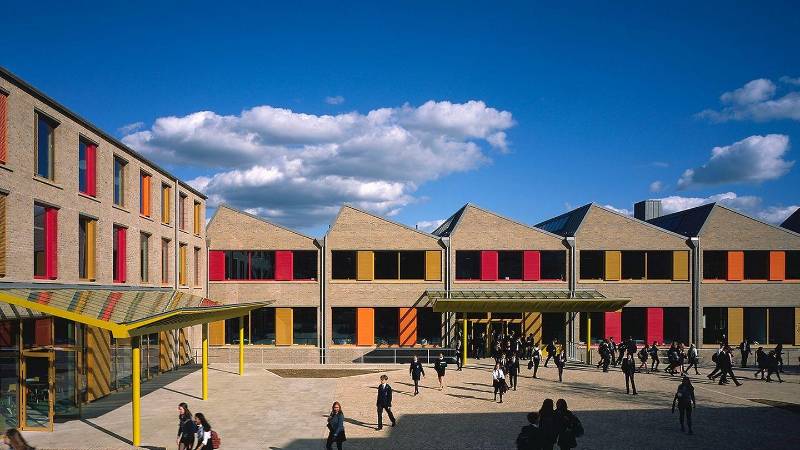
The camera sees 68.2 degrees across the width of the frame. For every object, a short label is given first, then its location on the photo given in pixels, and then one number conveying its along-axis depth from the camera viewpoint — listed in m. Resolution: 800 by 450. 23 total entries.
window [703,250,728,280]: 34.62
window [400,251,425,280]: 34.12
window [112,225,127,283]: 24.58
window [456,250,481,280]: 34.31
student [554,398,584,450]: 12.07
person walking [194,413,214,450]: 13.22
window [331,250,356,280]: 34.22
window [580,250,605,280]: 34.53
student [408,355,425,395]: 22.28
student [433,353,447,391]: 23.38
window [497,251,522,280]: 34.44
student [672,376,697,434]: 16.67
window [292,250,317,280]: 34.25
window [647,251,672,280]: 34.59
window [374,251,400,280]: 34.09
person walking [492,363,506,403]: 20.98
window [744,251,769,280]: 34.62
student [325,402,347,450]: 14.12
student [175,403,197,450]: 13.32
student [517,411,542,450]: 11.16
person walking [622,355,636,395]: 22.47
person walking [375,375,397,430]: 17.12
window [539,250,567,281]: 34.50
